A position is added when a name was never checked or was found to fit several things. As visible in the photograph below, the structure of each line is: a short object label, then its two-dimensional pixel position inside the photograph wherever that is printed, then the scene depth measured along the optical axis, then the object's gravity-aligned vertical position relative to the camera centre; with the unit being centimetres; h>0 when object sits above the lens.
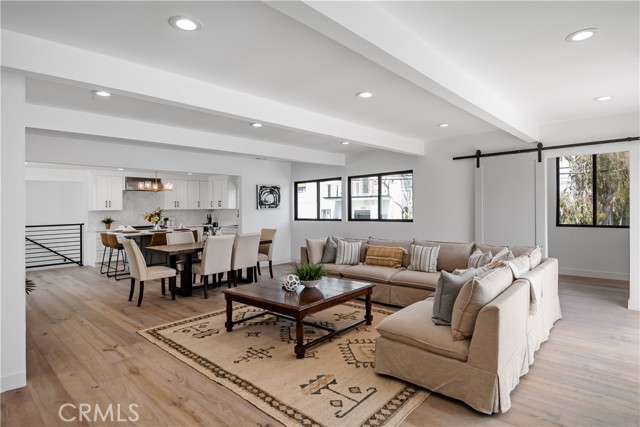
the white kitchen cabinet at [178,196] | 974 +47
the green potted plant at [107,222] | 887 -21
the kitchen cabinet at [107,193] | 854 +51
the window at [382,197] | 685 +32
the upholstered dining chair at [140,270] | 471 -78
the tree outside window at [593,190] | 630 +40
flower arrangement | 876 -7
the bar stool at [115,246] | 680 -64
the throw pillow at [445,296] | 260 -62
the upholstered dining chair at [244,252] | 563 -64
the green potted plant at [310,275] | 375 -66
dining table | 518 -75
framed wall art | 791 +38
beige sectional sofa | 221 -94
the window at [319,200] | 800 +31
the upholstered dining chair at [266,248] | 668 -68
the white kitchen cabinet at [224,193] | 908 +52
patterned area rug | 228 -126
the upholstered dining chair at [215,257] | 515 -65
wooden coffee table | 312 -82
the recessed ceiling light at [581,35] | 245 +125
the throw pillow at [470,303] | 234 -60
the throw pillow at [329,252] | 550 -61
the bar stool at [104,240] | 707 -53
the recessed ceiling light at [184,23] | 220 +121
